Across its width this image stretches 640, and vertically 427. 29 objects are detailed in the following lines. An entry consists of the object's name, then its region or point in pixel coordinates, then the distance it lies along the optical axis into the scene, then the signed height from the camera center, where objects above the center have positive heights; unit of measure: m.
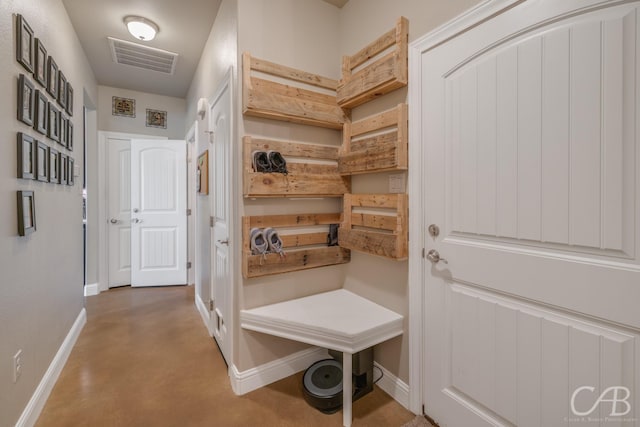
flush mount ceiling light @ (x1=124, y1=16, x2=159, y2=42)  2.41 +1.49
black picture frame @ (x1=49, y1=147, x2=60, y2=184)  1.90 +0.29
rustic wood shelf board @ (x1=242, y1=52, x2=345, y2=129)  1.77 +0.72
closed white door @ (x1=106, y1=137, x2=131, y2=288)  3.90 -0.02
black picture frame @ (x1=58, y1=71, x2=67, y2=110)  2.08 +0.87
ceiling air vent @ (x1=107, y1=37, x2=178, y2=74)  2.83 +1.56
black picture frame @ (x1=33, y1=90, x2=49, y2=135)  1.62 +0.55
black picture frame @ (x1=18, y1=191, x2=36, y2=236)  1.45 -0.02
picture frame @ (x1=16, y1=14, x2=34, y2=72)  1.44 +0.84
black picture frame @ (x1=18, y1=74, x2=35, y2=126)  1.45 +0.55
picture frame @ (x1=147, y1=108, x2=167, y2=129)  4.10 +1.26
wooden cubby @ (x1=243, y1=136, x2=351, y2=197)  1.78 +0.22
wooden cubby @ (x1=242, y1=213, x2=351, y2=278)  1.80 -0.26
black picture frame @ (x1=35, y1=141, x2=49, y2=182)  1.66 +0.28
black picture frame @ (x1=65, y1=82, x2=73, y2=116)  2.32 +0.88
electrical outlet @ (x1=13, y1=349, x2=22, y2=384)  1.39 -0.74
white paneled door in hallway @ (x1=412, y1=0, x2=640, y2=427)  0.96 -0.03
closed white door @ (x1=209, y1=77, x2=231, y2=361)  2.04 -0.02
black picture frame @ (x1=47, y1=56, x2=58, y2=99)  1.86 +0.86
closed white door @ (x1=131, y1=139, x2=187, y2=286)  3.91 -0.04
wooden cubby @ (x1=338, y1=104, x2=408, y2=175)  1.63 +0.40
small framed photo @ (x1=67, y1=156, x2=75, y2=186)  2.36 +0.31
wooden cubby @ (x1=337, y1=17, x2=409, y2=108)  1.63 +0.82
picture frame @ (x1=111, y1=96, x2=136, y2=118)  3.89 +1.36
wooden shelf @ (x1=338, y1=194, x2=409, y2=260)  1.64 -0.10
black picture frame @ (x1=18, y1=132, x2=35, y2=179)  1.45 +0.27
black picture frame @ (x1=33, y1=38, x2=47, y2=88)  1.65 +0.84
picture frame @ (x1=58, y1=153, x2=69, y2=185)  2.12 +0.30
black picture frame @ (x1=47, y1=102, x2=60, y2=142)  1.86 +0.55
